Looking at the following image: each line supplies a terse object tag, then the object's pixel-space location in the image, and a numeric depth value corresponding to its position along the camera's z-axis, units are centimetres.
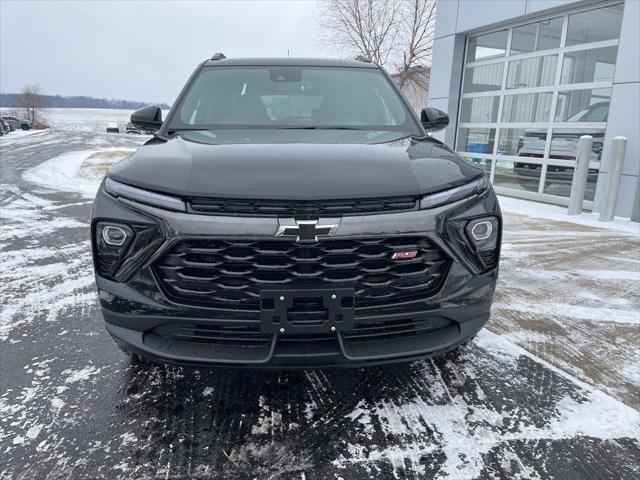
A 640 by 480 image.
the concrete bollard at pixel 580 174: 720
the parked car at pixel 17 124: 5144
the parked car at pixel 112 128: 6109
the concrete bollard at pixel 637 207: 672
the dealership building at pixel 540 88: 707
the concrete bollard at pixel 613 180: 677
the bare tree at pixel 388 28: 2598
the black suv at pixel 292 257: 178
